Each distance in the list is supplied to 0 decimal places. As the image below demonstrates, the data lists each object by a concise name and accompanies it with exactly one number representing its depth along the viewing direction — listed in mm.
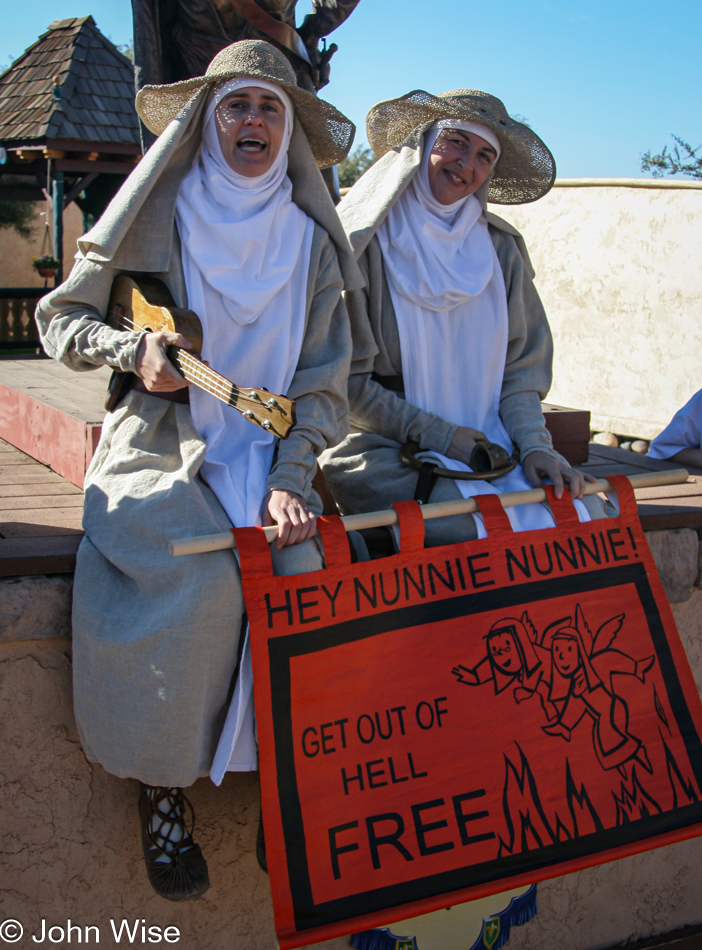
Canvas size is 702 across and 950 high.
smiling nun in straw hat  3051
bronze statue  3922
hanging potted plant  11719
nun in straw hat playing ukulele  2211
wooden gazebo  9898
